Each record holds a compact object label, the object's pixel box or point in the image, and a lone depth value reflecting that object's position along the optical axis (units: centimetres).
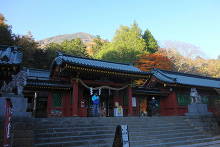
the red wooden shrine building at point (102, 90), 1642
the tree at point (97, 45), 6312
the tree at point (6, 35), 3158
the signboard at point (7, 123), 615
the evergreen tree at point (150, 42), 4850
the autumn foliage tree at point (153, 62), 3734
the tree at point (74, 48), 4760
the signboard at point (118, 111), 1791
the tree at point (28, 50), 3328
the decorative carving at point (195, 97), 1686
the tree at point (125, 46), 4116
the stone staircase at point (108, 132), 946
